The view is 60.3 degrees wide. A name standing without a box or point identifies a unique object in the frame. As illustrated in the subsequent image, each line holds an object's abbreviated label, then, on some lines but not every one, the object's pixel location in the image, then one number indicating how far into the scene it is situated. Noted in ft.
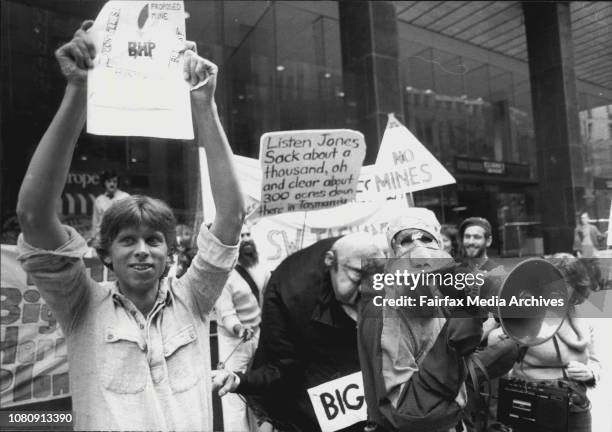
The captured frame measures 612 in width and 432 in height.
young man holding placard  3.96
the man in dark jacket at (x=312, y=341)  7.37
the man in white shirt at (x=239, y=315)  11.80
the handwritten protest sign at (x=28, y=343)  13.09
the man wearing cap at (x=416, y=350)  4.73
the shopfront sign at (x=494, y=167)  29.73
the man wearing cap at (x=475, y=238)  10.79
